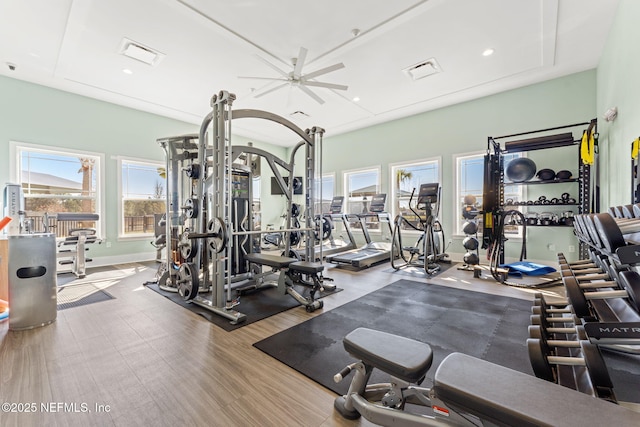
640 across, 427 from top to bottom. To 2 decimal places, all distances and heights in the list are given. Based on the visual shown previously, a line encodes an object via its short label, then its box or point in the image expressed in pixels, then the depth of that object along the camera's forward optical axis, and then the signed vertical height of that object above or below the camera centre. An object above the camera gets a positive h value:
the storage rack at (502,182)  4.54 +0.55
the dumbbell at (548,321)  1.75 -0.83
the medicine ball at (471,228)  5.40 -0.30
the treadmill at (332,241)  6.89 -0.70
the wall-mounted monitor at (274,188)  8.93 +0.84
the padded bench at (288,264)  3.33 -0.65
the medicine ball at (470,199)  6.29 +0.32
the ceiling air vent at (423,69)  4.67 +2.55
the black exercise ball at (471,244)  5.35 -0.61
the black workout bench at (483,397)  0.74 -0.57
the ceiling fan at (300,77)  4.08 +2.28
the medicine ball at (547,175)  4.90 +0.69
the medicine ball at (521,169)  5.07 +0.81
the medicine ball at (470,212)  5.54 +0.02
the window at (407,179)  7.02 +0.91
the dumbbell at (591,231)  1.42 -0.11
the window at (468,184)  6.34 +0.68
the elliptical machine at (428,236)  5.13 -0.47
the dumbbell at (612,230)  1.20 -0.08
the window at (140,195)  6.38 +0.46
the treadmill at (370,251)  5.67 -0.92
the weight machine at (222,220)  3.13 -0.10
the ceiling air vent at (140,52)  4.09 +2.53
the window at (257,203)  9.11 +0.33
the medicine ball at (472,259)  5.14 -0.87
